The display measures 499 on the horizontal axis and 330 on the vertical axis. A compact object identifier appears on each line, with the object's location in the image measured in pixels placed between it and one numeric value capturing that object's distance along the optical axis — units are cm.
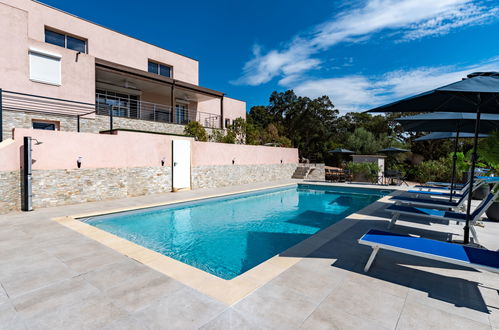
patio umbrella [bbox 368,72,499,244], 368
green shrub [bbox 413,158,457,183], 1566
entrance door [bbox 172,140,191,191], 1261
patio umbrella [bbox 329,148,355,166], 1922
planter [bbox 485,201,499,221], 669
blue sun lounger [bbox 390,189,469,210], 643
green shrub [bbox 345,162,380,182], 1603
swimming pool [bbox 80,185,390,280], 544
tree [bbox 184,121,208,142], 1532
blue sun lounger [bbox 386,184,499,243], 486
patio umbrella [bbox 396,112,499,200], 623
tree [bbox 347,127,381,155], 2683
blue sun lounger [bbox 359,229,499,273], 302
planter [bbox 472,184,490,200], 997
